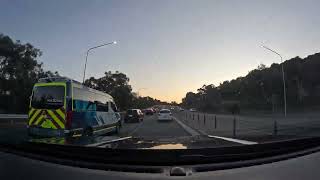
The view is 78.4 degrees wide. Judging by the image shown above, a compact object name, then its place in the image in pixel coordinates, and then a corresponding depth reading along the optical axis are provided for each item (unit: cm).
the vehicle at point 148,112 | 4559
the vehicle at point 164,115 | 2515
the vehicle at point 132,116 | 2420
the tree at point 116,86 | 4385
